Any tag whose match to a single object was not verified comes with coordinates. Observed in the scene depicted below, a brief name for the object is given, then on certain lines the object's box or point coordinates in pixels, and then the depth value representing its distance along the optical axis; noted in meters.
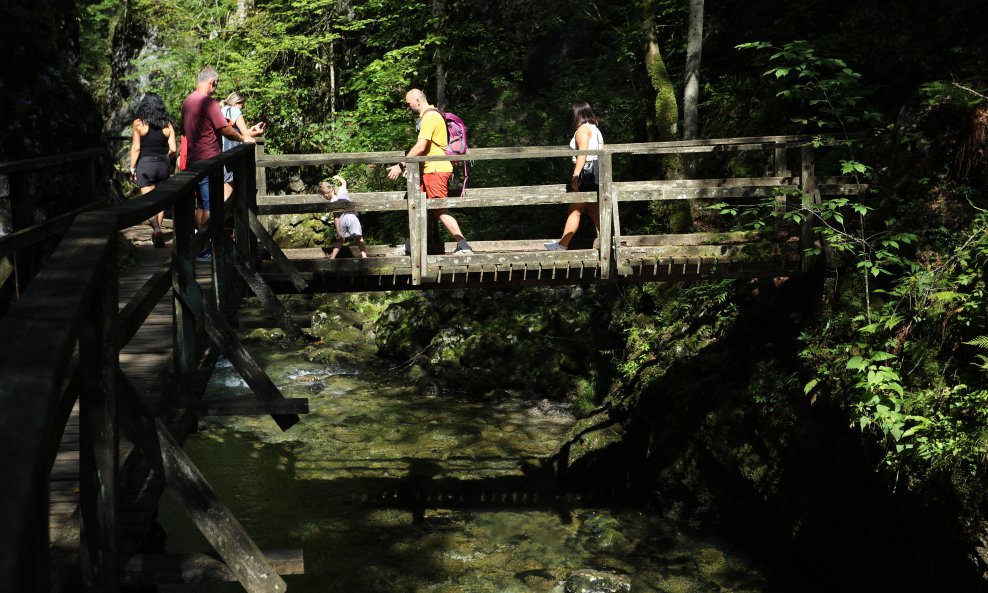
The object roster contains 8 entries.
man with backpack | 9.14
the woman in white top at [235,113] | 11.01
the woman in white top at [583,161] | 9.48
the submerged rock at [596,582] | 9.31
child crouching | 9.88
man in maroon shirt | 9.18
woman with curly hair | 10.11
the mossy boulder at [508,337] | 15.05
